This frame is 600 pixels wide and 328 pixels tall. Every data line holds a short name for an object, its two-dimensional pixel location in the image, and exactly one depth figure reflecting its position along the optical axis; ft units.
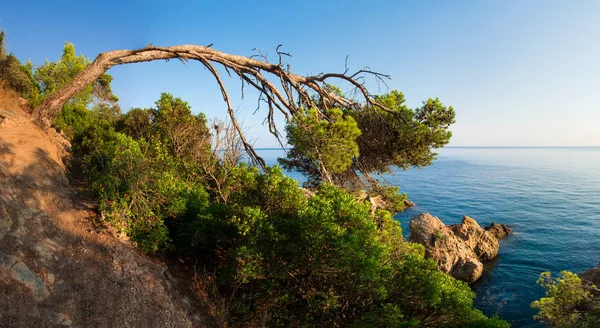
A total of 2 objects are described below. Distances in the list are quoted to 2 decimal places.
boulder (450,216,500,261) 106.32
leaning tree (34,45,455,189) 42.70
